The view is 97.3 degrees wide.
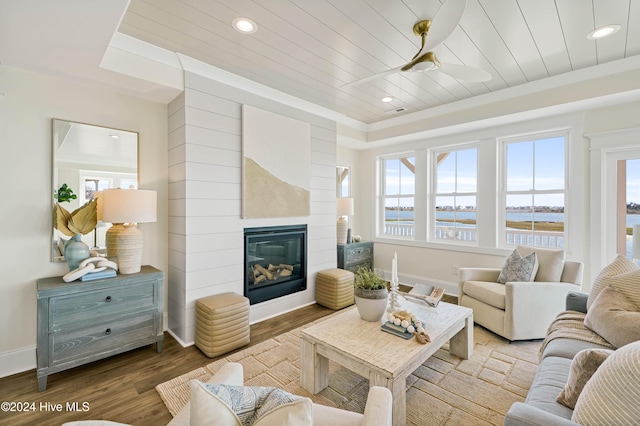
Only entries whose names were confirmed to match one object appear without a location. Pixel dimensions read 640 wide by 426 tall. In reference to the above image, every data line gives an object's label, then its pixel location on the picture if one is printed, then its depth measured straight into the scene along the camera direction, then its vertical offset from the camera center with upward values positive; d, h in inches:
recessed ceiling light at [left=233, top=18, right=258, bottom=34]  81.7 +55.5
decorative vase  91.0 -13.7
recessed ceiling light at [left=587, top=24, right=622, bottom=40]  85.0 +55.8
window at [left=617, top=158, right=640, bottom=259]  118.5 +5.1
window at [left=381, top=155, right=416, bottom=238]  191.6 +11.5
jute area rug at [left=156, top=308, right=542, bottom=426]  71.1 -49.8
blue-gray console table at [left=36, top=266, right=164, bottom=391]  79.4 -33.4
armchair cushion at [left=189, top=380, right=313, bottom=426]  28.2 -20.7
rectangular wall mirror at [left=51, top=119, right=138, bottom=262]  94.7 +16.9
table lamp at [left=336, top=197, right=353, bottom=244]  173.2 -1.6
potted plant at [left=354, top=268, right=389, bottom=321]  82.1 -24.9
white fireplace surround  105.8 +5.2
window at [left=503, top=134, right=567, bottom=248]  138.5 +10.6
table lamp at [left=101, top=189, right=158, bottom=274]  92.3 -2.7
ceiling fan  60.9 +42.6
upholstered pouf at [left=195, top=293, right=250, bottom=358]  97.3 -40.3
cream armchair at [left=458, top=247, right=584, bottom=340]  104.7 -33.8
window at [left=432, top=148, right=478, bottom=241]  165.6 +10.9
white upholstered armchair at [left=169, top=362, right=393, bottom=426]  37.9 -28.0
